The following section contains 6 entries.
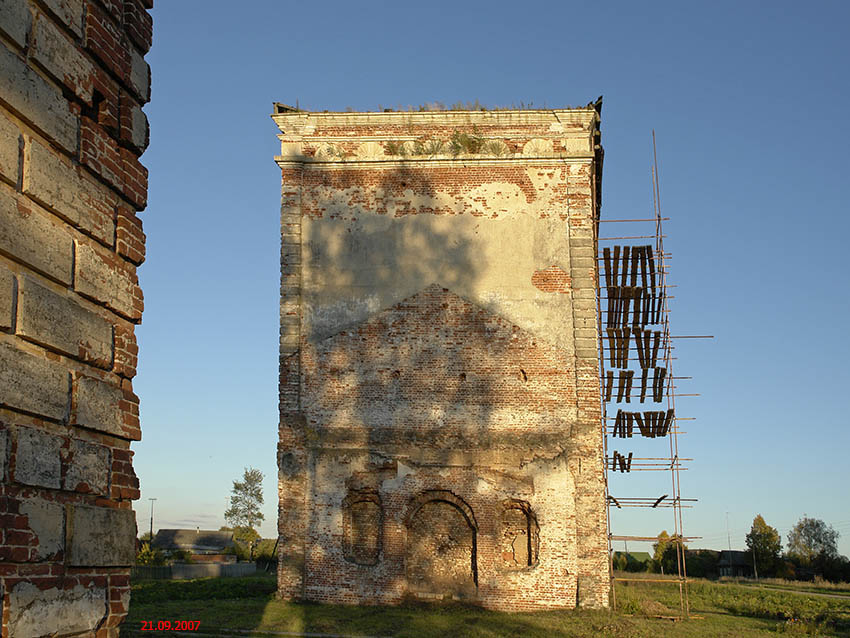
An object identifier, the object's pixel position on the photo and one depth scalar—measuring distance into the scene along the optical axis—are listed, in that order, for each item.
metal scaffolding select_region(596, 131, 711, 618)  19.42
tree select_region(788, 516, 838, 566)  64.81
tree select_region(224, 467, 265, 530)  68.69
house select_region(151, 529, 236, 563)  56.94
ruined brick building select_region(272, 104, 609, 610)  17.02
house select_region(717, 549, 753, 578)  49.41
